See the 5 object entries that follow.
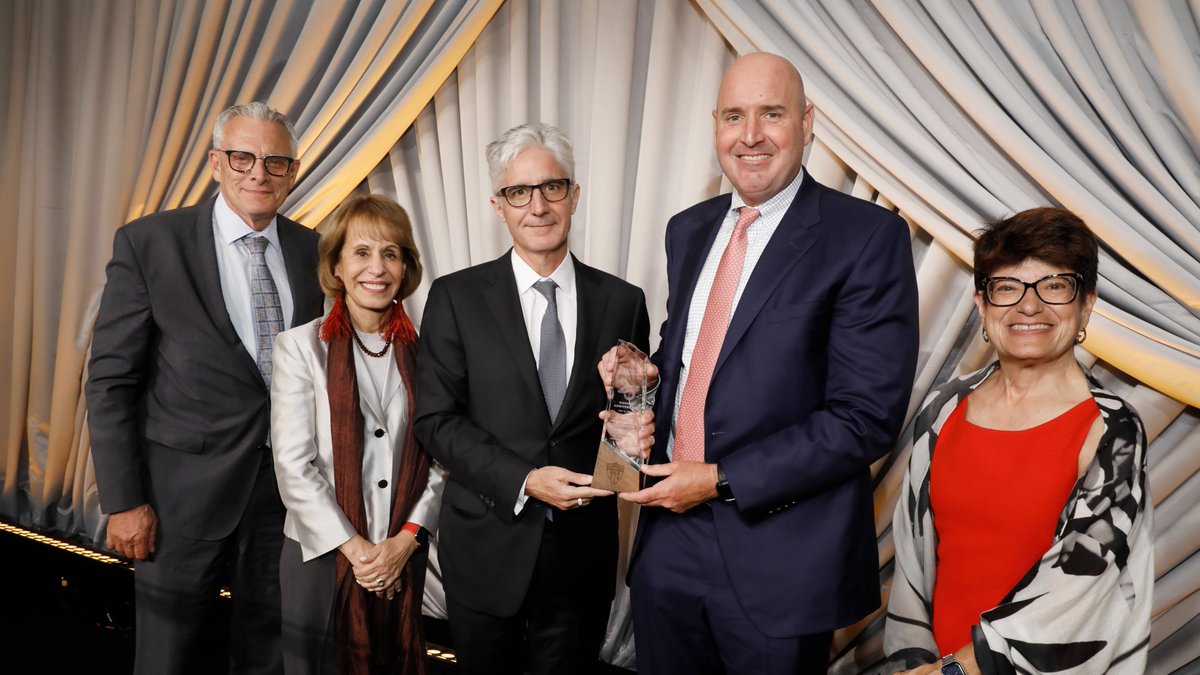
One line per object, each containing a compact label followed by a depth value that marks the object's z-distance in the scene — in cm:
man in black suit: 216
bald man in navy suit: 187
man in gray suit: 258
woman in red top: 162
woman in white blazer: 233
